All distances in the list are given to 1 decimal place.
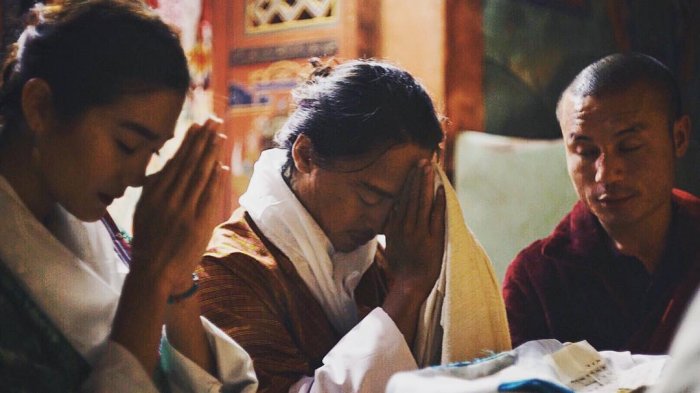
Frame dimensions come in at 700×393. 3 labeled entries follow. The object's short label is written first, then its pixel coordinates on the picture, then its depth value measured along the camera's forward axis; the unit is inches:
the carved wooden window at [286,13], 109.1
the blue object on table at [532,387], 75.4
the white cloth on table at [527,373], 75.6
